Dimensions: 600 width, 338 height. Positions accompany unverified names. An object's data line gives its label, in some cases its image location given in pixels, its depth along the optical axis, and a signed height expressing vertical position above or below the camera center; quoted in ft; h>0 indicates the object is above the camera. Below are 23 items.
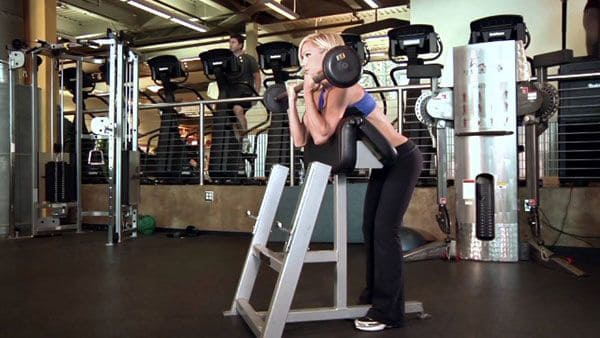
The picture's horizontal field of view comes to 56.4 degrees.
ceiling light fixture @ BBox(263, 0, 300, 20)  29.19 +8.60
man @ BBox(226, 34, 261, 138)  19.88 +3.17
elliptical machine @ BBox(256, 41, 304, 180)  18.31 +3.00
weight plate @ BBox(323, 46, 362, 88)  6.37 +1.14
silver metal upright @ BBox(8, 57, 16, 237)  18.95 +0.65
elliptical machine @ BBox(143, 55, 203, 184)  20.75 +1.06
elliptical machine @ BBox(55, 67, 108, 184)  22.59 +1.20
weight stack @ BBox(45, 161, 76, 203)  19.21 -0.41
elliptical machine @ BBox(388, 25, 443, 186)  16.19 +3.33
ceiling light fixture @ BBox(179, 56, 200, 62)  39.99 +7.88
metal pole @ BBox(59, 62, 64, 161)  19.58 +2.33
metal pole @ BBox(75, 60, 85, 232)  19.53 +1.33
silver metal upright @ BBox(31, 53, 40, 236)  19.24 +0.65
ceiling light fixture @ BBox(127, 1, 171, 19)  27.73 +8.14
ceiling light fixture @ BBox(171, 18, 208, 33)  30.65 +8.20
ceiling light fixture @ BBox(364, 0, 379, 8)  29.81 +8.80
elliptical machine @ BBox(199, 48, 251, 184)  19.40 +1.24
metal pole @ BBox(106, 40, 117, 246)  17.02 +0.83
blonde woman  7.19 +0.01
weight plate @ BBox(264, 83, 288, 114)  8.41 +1.03
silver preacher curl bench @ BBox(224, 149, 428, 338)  6.67 -1.16
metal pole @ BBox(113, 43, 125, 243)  17.20 +0.85
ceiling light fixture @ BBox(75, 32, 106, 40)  37.27 +9.00
